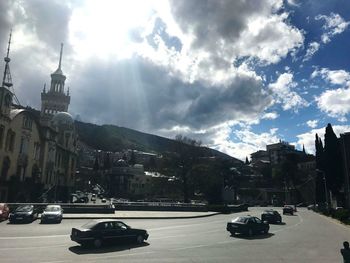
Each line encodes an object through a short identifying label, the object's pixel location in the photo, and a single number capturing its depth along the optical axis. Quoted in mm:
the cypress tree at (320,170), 71450
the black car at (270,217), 36281
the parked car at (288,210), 57969
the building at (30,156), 59188
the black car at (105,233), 17516
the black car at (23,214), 30938
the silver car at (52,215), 31391
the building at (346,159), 64225
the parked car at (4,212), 33000
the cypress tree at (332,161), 61562
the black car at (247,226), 24000
